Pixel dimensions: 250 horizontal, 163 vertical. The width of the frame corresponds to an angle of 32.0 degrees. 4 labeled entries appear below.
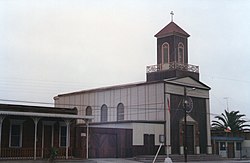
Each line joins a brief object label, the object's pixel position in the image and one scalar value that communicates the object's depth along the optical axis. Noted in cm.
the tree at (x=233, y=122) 6721
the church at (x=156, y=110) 4294
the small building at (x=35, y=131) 3447
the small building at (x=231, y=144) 5750
